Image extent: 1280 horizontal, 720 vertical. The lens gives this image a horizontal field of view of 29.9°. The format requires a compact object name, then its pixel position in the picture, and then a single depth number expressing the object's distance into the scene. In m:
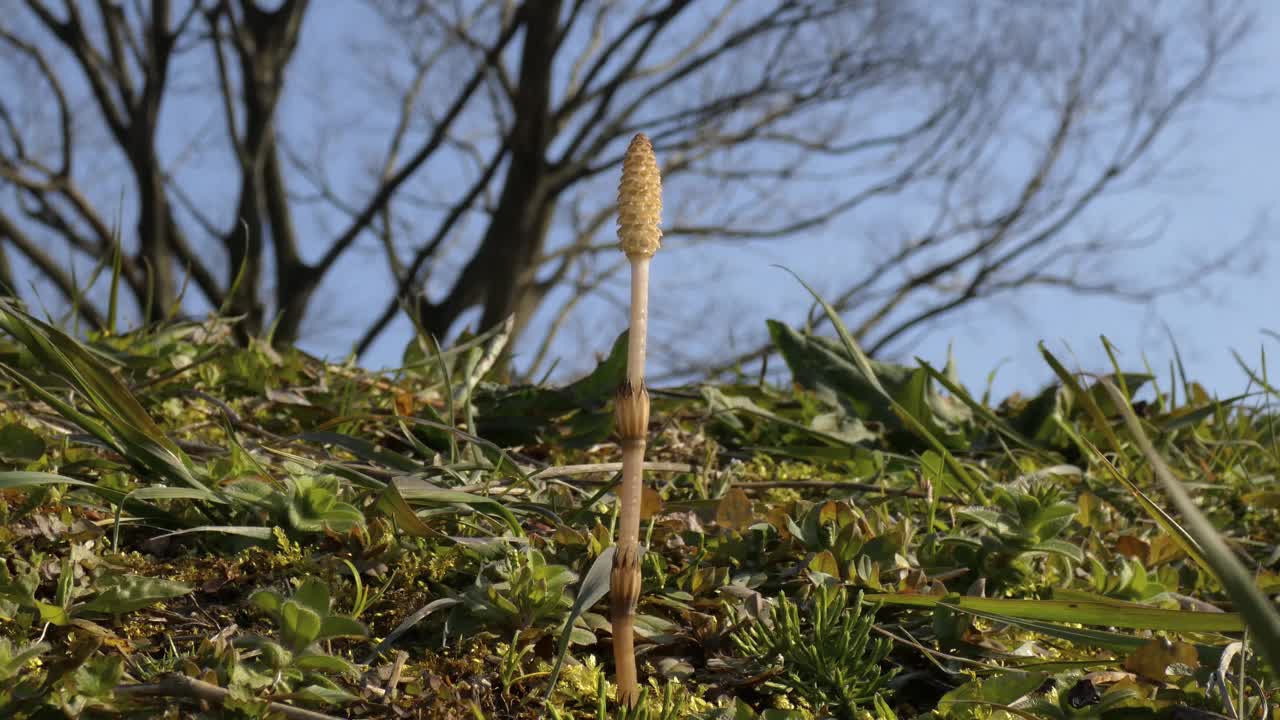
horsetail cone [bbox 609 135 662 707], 0.53
